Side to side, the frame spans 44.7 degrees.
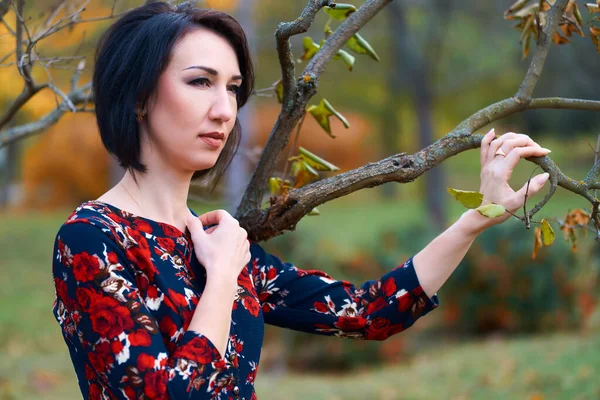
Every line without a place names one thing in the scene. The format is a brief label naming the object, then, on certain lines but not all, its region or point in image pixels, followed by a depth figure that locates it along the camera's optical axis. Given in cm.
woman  147
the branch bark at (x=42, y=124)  275
